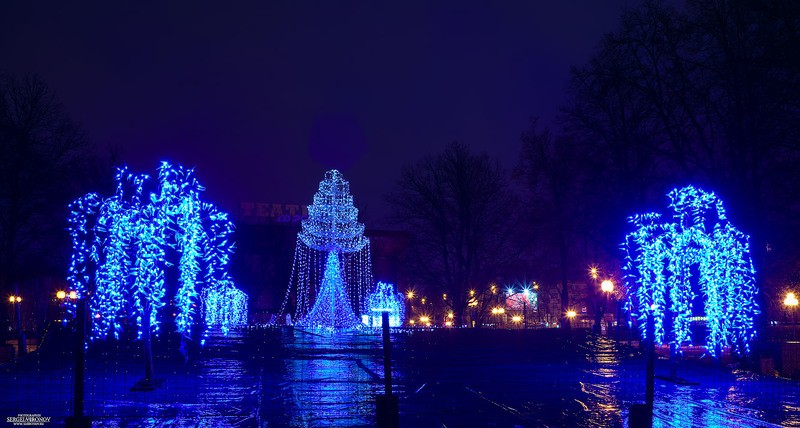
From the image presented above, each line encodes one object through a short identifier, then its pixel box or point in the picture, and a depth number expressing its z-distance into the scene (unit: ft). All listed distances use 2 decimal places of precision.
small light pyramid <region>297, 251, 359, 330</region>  109.29
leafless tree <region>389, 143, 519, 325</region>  139.13
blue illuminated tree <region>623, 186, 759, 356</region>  55.01
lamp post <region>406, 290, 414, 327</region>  223.06
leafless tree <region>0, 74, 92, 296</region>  99.81
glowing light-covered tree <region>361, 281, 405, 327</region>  142.72
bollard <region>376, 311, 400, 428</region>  26.66
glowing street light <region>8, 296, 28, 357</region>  78.07
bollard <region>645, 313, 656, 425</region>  27.17
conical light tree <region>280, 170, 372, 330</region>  104.94
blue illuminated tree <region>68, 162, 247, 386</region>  49.14
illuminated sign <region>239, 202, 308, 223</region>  305.73
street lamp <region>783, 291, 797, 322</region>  135.95
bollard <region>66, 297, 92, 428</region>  22.75
